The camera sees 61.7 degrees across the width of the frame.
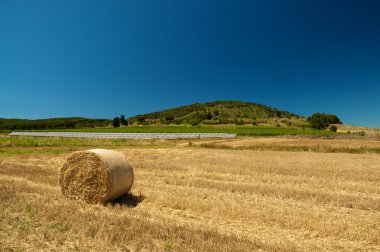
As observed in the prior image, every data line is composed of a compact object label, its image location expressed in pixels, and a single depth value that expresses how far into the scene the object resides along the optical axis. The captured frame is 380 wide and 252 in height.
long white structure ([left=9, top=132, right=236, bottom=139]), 57.75
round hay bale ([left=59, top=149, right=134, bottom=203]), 9.10
